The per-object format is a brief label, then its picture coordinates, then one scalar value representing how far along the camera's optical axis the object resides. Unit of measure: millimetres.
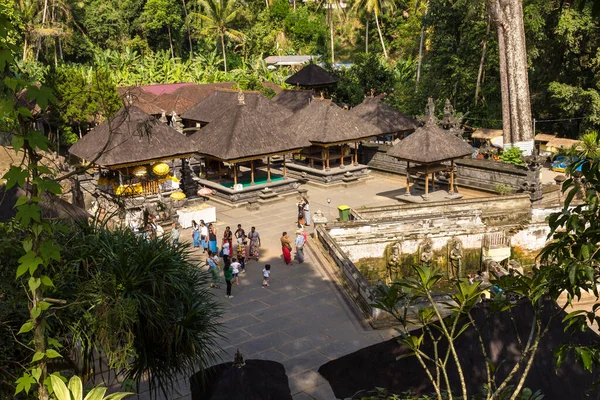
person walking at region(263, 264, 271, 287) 18503
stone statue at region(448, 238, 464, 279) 21438
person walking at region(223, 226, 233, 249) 20125
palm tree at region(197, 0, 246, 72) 59125
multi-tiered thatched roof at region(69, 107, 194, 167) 25562
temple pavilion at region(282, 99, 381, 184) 31281
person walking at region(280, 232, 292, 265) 20500
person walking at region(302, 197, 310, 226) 24781
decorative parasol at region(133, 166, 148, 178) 26328
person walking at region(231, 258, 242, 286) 18406
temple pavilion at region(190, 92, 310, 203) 28141
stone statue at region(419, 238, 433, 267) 21016
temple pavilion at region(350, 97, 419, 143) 34562
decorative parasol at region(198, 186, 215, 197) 27000
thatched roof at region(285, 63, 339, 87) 44469
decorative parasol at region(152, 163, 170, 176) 26422
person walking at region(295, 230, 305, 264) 20578
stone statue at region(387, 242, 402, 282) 20906
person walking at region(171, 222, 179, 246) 21831
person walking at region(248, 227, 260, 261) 20984
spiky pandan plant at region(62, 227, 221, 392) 8814
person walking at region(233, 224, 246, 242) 21438
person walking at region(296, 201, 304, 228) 24578
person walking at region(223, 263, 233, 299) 17688
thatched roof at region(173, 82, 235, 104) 42750
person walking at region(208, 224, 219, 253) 20750
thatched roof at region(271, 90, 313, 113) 38812
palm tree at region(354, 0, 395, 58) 57331
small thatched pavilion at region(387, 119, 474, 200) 26891
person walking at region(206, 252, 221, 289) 18756
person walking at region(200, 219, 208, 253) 21734
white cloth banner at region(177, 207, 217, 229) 24875
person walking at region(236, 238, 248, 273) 19656
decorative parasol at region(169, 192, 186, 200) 25922
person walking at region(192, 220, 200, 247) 22138
